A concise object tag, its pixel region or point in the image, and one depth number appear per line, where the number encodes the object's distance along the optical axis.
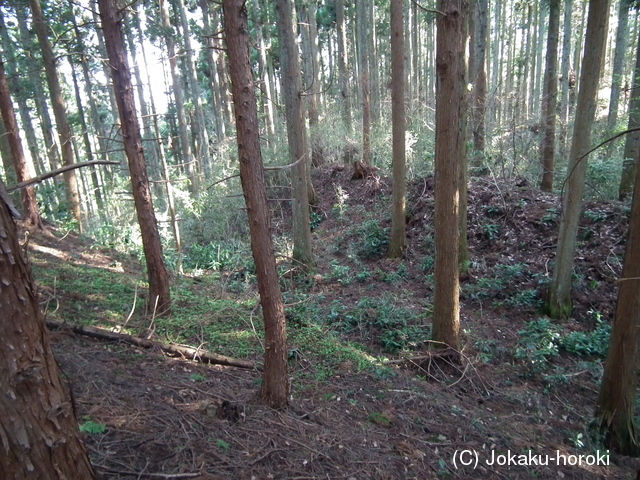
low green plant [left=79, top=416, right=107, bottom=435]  3.01
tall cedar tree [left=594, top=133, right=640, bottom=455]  3.87
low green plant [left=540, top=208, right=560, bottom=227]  8.85
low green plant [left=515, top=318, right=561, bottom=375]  5.92
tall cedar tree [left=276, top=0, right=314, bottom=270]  8.17
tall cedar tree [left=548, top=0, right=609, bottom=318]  5.98
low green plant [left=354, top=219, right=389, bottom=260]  10.55
